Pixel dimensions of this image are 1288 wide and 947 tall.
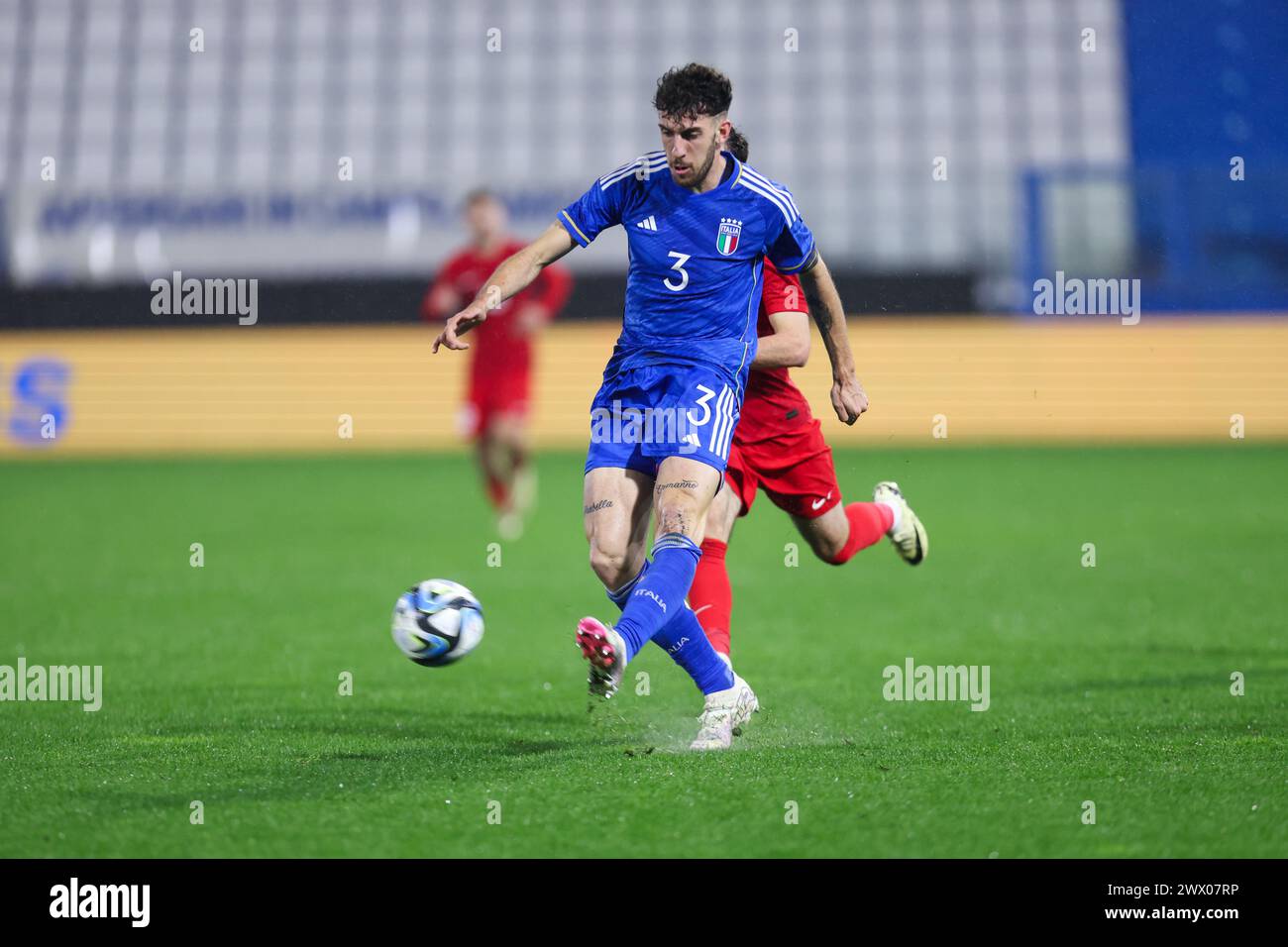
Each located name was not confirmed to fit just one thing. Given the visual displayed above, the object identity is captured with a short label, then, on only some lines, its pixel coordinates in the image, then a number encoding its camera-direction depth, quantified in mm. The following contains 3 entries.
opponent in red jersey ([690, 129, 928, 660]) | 11734
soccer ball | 10141
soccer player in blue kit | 10359
